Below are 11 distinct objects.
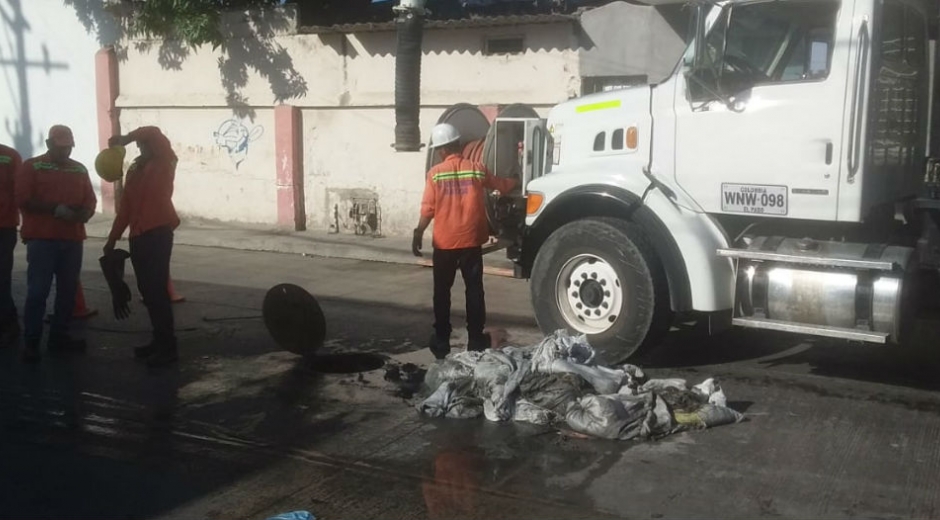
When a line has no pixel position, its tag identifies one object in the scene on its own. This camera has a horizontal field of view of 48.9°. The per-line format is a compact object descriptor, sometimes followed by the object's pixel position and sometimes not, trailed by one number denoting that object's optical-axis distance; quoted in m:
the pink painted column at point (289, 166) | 15.01
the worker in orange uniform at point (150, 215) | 7.15
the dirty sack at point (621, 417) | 5.61
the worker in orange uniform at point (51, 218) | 7.30
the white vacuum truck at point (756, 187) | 6.21
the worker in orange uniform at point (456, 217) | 7.21
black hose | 11.09
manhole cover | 7.37
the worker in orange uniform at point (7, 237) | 7.84
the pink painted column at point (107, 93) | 16.89
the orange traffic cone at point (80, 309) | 9.05
